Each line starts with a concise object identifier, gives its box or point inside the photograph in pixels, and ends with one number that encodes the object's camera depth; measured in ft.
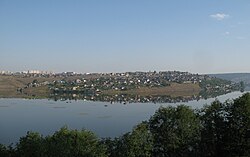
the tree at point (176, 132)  102.47
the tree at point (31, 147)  83.61
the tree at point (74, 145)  84.53
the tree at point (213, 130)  103.50
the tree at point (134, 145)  94.17
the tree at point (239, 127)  98.41
